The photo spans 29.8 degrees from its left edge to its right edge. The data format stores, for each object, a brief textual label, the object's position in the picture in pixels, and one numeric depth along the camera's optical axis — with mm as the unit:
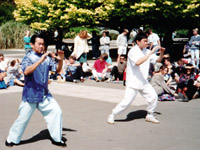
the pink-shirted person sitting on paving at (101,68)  14086
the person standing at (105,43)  20438
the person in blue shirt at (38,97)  5297
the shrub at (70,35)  50250
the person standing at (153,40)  16891
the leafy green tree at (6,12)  42406
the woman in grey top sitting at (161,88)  9680
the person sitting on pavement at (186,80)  10070
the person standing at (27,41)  18500
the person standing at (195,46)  16281
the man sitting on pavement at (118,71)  13867
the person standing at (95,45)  23597
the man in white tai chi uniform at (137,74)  6734
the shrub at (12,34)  31750
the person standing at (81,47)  15039
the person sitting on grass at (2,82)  11688
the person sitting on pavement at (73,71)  13820
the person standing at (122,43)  18234
